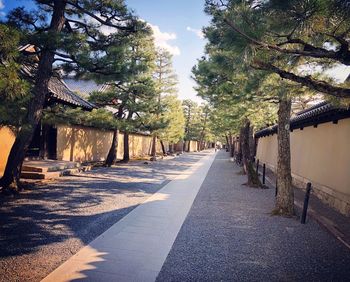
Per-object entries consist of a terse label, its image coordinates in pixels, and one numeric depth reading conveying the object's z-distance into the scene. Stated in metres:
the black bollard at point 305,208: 7.33
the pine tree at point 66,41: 8.61
